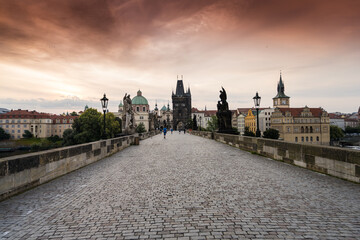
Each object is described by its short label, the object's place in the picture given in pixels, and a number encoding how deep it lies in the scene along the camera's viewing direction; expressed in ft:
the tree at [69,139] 185.88
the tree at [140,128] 334.26
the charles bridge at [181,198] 10.55
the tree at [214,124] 264.72
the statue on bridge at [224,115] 66.69
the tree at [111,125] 179.32
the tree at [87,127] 174.46
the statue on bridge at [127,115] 66.54
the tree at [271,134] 179.36
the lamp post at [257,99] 51.30
